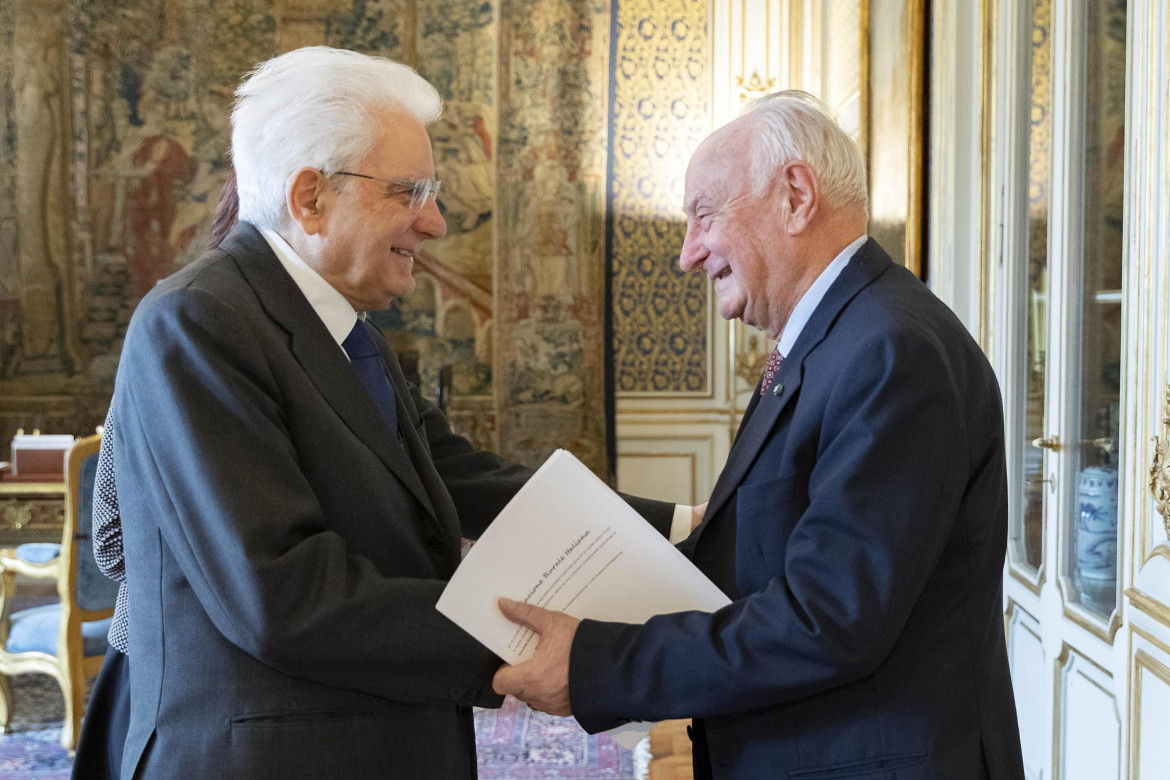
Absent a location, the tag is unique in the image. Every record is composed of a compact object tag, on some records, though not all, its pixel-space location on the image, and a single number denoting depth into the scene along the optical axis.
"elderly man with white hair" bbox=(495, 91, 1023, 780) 1.35
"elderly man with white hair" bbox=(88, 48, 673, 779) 1.40
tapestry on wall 7.08
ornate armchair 4.04
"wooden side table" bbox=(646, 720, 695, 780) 3.99
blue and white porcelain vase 2.79
